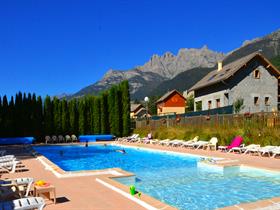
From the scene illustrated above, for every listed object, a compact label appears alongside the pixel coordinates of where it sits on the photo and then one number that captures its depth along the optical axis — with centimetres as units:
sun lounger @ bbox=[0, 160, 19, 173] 859
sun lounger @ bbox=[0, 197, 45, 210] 397
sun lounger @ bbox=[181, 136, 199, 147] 1529
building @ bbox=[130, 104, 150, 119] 5721
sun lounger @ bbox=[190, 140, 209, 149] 1437
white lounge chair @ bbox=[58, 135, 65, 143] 2183
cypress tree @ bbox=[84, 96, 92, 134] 2363
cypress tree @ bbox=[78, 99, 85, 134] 2323
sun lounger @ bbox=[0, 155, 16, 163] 886
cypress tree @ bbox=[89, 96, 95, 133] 2376
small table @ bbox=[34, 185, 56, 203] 508
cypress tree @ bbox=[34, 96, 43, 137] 2182
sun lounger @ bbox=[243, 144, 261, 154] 1163
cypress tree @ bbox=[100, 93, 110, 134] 2357
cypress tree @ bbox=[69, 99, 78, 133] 2293
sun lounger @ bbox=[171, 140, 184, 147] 1608
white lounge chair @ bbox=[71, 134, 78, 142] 2190
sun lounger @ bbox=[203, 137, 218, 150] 1390
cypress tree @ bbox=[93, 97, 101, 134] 2358
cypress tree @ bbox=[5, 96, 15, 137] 2088
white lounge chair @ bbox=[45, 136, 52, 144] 2104
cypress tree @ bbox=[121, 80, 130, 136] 2363
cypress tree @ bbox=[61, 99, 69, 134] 2266
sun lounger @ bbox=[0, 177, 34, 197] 555
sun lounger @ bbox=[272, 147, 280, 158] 1080
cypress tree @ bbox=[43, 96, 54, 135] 2222
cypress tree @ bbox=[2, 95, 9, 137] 2077
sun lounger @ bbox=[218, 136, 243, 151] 1286
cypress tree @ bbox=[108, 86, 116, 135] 2363
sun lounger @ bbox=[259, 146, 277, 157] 1112
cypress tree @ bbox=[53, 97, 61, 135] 2247
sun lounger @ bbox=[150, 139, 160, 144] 1839
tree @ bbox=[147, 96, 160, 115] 6290
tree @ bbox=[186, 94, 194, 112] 4790
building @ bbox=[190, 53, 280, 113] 2200
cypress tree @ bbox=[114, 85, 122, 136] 2352
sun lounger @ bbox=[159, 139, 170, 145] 1726
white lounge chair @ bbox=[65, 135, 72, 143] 2183
